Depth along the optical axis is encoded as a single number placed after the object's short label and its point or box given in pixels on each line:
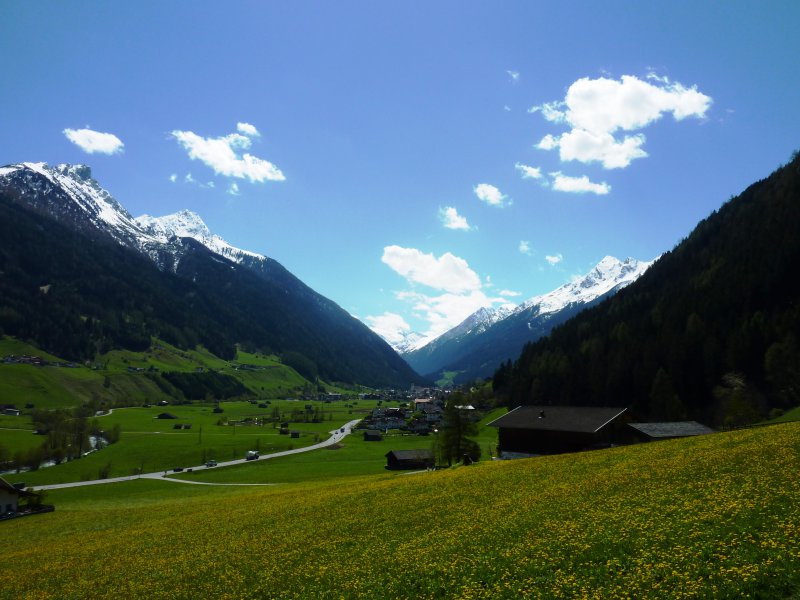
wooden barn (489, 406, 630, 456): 74.19
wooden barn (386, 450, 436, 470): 113.12
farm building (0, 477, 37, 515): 69.25
